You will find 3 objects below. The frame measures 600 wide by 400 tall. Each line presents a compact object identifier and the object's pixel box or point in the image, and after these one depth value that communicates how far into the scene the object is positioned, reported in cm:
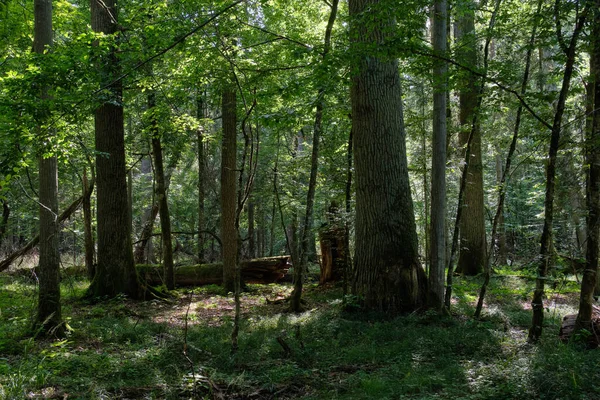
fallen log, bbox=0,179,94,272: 1224
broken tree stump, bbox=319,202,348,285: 1285
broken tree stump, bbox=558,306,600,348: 580
